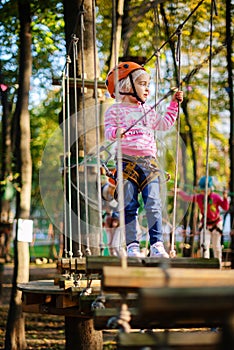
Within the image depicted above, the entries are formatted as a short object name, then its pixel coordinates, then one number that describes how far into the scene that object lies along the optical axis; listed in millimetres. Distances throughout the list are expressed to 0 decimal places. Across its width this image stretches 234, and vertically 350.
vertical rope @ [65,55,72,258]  7757
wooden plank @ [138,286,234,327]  2629
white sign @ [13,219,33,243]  10566
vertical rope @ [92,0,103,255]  4787
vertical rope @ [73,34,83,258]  7387
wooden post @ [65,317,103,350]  8234
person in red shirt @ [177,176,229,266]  14922
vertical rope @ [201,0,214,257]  5171
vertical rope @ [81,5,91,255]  6199
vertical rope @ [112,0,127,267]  4191
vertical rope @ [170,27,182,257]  5705
